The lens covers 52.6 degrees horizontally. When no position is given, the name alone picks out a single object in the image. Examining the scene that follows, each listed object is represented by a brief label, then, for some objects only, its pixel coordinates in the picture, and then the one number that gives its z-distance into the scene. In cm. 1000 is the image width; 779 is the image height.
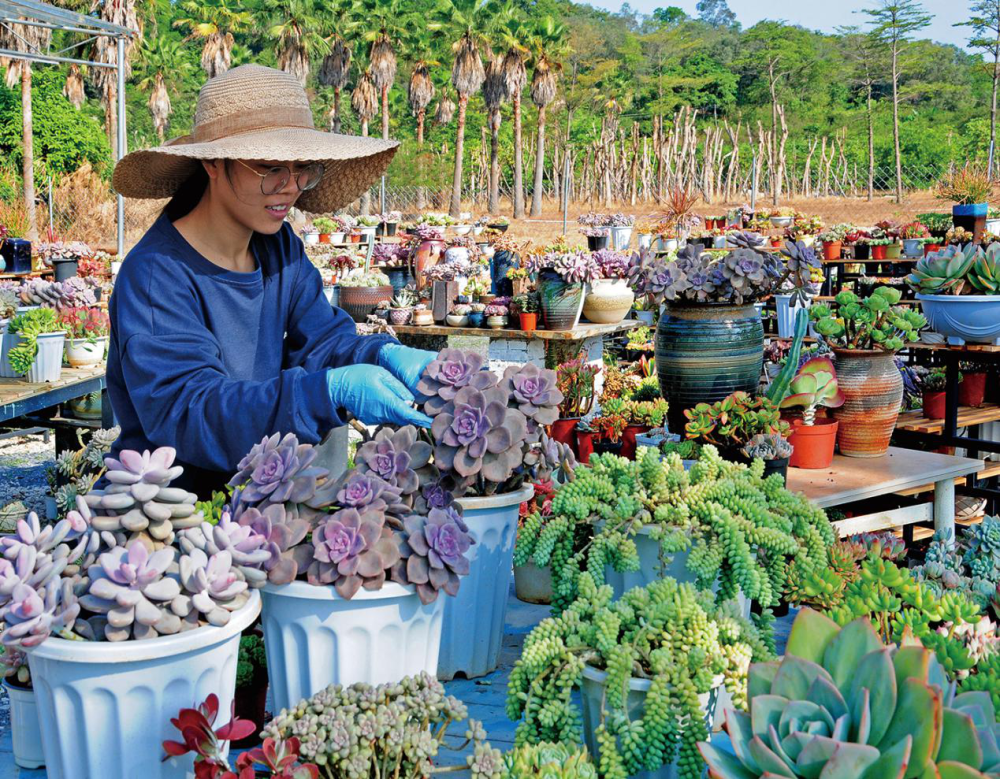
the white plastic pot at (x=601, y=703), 166
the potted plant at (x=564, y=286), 751
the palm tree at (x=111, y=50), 2248
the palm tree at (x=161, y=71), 3306
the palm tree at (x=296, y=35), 3056
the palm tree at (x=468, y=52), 3241
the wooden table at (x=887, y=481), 282
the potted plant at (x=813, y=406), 302
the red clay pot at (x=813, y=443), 305
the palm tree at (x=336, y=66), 3266
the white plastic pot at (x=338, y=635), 172
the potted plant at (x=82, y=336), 502
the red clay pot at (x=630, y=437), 384
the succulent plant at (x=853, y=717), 116
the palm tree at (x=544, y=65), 3279
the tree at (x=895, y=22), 3319
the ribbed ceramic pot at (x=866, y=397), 315
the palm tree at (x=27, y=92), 1861
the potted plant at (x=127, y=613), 148
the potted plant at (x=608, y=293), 789
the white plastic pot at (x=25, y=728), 187
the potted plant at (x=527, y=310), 764
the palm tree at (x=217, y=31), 2984
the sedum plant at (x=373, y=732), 154
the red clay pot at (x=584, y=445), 414
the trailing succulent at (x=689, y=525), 209
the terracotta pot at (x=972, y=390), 419
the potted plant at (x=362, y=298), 985
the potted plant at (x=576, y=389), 483
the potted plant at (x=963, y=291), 350
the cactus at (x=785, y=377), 301
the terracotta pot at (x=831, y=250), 1255
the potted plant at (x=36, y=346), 457
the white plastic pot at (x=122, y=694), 149
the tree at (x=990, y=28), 2933
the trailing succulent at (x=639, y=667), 160
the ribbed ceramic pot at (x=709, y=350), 315
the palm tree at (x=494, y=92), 3322
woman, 201
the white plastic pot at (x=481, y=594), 226
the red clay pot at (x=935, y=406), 409
